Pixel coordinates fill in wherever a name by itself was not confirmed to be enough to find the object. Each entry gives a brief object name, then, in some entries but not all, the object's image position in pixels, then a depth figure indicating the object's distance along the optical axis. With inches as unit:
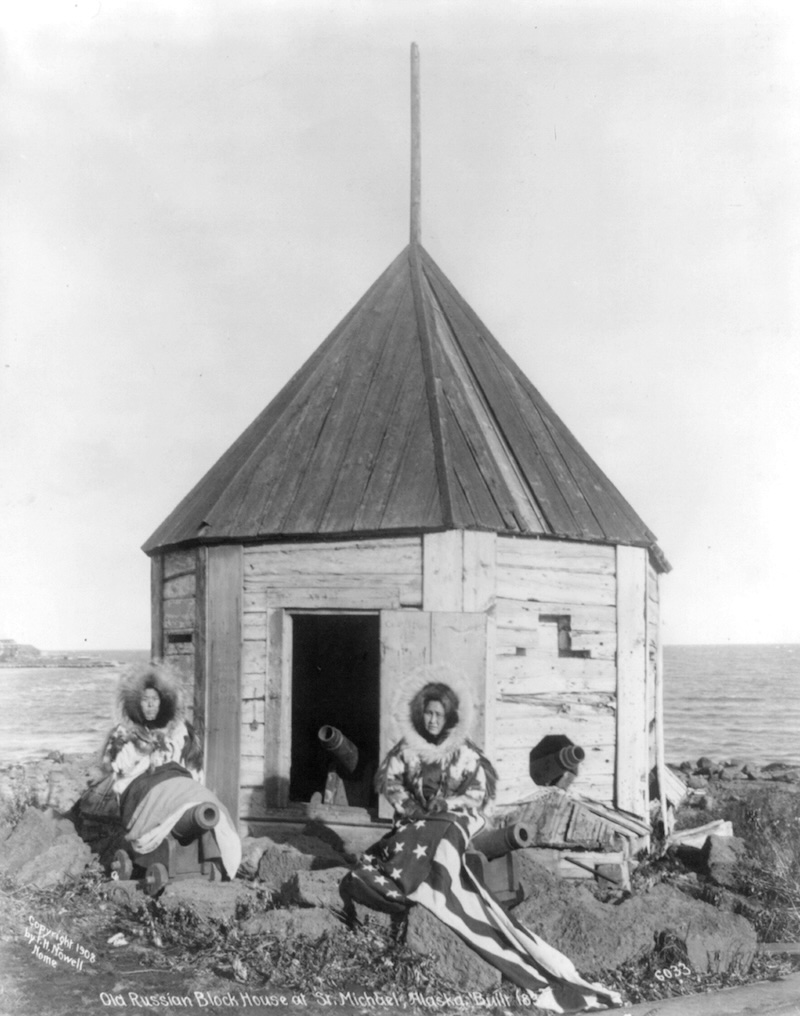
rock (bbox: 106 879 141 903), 307.0
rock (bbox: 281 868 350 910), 287.7
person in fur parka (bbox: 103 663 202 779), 342.3
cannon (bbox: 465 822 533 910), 285.3
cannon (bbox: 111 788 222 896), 317.1
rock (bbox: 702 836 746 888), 362.3
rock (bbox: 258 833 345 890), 331.0
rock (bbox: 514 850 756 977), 273.0
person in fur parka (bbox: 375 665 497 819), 294.5
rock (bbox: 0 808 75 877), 356.5
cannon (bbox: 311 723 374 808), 406.3
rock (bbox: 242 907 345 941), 269.1
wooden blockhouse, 356.8
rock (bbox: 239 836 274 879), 338.6
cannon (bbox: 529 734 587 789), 363.9
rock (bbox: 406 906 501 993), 251.4
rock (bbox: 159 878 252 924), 290.0
